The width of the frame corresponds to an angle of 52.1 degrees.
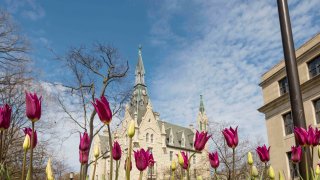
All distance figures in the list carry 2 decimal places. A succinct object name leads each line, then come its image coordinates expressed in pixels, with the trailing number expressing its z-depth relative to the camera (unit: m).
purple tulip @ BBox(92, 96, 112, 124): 2.24
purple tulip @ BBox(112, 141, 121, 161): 2.55
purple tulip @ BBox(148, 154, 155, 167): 3.20
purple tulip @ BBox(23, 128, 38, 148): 2.44
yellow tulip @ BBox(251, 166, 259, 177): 3.11
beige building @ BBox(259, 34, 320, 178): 25.31
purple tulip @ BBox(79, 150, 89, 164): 2.40
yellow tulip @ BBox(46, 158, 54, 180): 2.20
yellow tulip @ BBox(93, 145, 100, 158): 2.54
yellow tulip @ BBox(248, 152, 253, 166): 3.19
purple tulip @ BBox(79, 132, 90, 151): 2.41
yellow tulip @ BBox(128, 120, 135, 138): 2.25
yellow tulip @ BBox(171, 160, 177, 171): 2.99
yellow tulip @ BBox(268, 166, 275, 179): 3.07
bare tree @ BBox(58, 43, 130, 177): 24.93
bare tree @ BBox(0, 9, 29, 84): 19.31
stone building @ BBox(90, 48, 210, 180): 55.91
